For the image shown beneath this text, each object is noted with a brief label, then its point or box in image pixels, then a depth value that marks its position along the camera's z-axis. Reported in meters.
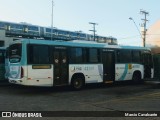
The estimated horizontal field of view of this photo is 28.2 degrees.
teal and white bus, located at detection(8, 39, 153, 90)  16.17
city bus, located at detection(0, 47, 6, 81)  20.39
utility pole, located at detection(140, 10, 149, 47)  56.67
